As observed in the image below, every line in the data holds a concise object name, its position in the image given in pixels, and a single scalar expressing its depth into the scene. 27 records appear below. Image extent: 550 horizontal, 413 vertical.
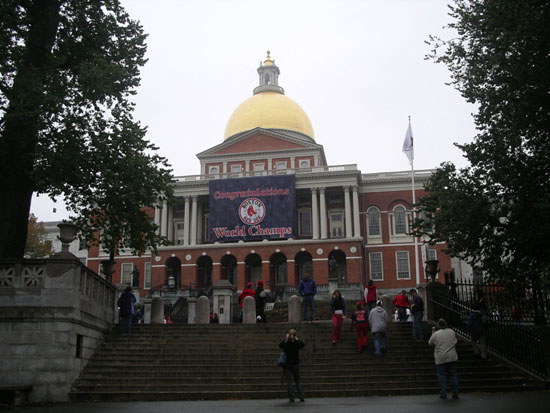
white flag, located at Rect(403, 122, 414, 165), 43.94
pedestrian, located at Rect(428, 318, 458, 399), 13.17
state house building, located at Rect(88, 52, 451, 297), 56.91
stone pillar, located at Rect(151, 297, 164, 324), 23.02
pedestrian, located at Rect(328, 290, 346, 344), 18.06
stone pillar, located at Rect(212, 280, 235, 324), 26.52
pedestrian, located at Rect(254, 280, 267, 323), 22.61
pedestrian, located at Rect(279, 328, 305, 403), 13.41
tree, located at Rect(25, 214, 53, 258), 55.03
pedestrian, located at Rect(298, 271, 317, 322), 21.12
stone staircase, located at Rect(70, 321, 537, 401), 14.76
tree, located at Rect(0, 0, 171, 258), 16.61
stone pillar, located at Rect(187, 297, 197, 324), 27.98
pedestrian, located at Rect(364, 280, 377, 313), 20.59
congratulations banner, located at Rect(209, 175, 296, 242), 56.78
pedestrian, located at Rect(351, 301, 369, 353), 17.47
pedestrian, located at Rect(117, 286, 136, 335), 19.20
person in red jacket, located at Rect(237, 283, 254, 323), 23.31
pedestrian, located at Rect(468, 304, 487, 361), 16.23
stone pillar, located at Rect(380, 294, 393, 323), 22.48
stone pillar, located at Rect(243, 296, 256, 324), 22.47
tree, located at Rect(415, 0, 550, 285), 16.03
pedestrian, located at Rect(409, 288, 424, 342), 18.09
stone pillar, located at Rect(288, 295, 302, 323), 21.64
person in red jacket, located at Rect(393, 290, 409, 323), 20.81
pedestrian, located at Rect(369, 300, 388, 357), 17.03
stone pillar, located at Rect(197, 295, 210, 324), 23.86
